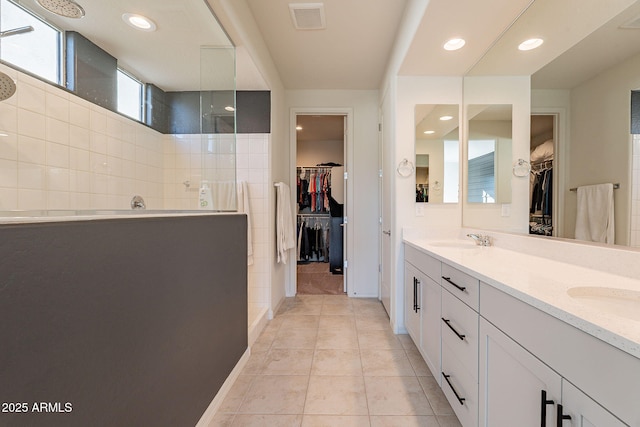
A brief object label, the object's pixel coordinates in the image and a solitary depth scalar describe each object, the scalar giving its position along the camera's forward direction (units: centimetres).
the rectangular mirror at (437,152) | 237
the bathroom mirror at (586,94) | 99
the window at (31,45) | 106
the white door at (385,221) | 265
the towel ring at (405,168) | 237
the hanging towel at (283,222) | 286
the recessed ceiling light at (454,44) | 181
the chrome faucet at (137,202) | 123
